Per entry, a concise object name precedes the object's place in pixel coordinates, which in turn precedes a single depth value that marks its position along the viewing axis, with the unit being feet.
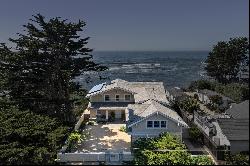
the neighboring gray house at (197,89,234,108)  160.73
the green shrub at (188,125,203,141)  113.93
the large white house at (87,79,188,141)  110.73
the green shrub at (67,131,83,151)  105.25
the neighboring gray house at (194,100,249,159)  78.43
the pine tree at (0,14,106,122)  148.15
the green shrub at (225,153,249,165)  67.54
